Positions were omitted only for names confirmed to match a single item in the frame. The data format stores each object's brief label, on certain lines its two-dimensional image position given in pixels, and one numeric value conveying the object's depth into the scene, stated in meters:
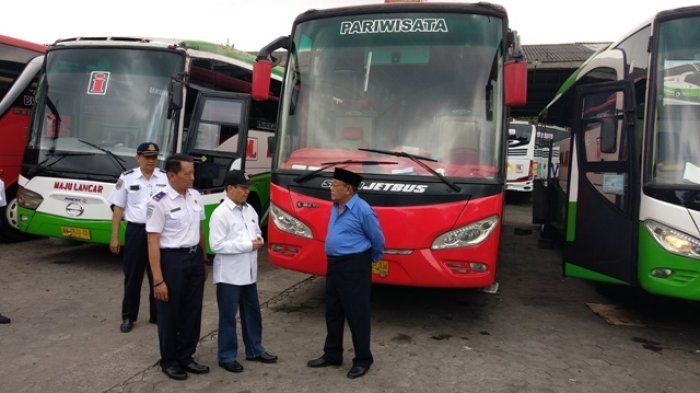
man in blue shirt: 3.84
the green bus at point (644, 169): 4.52
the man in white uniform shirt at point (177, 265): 3.61
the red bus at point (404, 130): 4.61
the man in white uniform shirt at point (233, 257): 3.80
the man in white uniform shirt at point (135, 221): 4.88
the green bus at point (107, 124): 6.69
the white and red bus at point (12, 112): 8.45
